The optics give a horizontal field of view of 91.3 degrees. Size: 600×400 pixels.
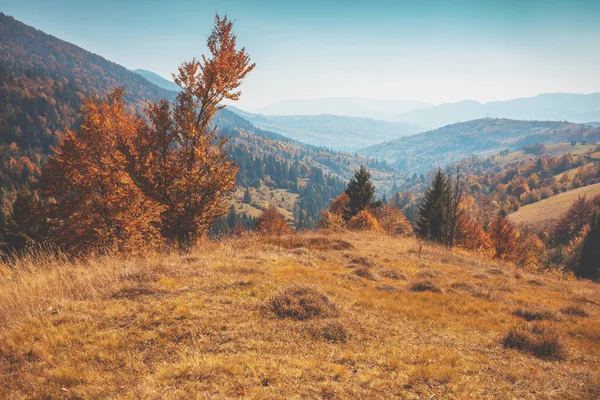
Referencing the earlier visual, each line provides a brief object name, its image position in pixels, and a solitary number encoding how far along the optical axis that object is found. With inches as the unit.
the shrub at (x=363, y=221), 1867.7
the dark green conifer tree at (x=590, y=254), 2544.3
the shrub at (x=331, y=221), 2051.9
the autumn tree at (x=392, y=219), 2831.9
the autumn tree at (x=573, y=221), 4096.5
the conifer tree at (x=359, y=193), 2339.1
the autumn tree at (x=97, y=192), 711.7
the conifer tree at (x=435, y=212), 2193.7
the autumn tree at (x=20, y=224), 1347.2
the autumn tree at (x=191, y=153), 685.9
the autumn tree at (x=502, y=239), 2303.2
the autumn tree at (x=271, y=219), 2803.6
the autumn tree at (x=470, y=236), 2403.4
